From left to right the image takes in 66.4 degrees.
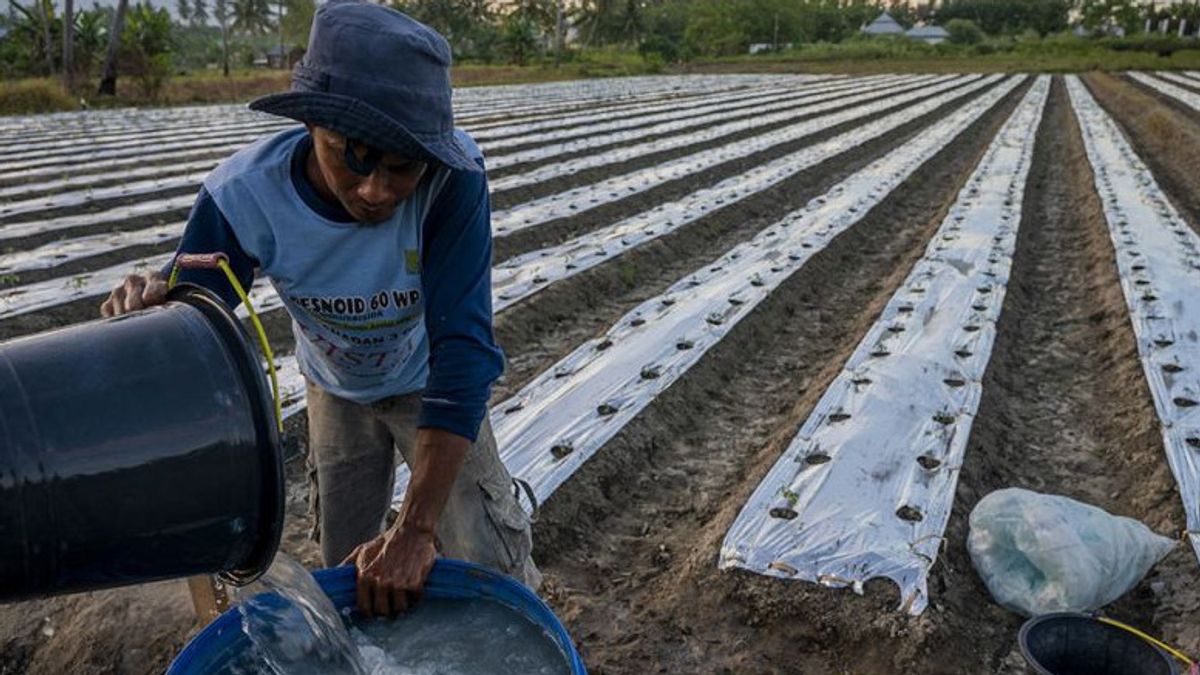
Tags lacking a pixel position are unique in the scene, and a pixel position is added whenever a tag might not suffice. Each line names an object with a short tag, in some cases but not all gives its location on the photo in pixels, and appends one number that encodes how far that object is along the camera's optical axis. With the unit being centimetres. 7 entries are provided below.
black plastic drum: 109
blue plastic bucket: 136
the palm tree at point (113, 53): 1628
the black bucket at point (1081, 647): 222
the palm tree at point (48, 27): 1848
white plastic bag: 251
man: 135
